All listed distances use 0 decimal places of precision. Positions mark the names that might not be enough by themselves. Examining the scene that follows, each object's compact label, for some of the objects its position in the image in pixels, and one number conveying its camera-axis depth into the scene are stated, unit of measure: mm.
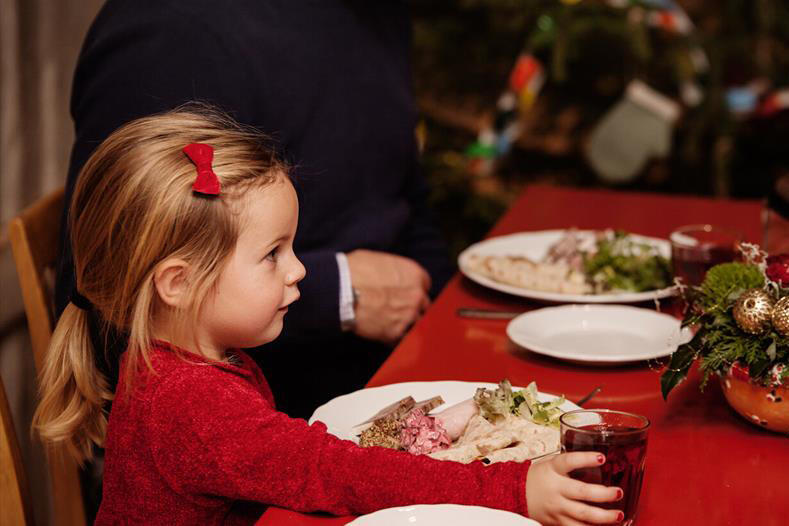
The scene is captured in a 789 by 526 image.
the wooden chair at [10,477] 1586
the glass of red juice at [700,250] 1708
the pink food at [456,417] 1452
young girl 1358
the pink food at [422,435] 1430
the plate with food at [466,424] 1416
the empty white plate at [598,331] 1662
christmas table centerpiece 1435
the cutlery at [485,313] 1776
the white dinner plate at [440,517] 1302
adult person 1787
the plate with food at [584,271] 1826
